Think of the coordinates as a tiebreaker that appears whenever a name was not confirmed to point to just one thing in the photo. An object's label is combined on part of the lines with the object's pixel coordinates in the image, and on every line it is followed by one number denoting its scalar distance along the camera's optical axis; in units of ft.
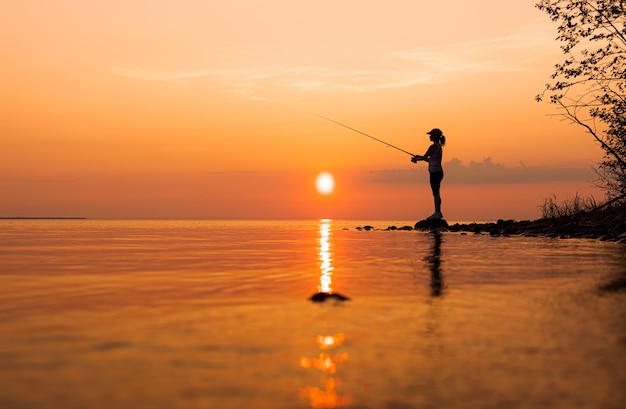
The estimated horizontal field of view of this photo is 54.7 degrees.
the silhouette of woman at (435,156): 96.68
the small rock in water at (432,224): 108.58
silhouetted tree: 72.08
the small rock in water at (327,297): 26.17
